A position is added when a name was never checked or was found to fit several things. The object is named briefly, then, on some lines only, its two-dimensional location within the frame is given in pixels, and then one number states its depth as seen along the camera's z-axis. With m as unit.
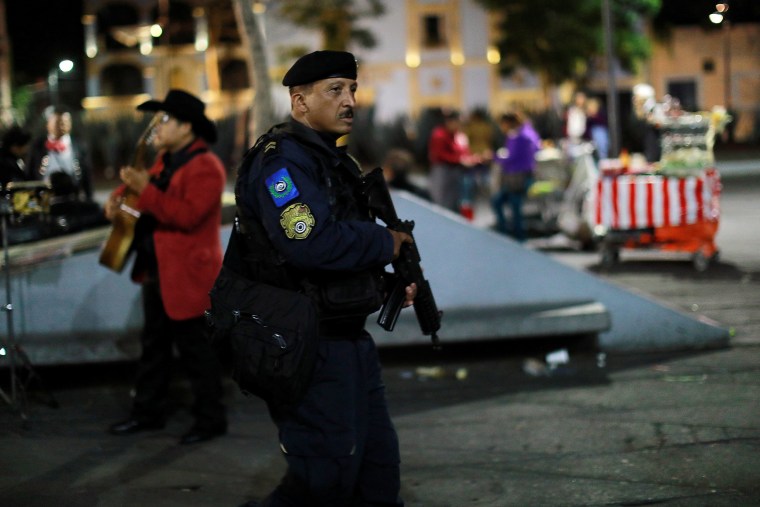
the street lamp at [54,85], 9.95
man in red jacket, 5.87
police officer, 3.58
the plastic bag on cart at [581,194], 14.26
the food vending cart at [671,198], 11.90
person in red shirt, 15.48
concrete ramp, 7.62
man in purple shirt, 14.86
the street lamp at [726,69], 42.97
